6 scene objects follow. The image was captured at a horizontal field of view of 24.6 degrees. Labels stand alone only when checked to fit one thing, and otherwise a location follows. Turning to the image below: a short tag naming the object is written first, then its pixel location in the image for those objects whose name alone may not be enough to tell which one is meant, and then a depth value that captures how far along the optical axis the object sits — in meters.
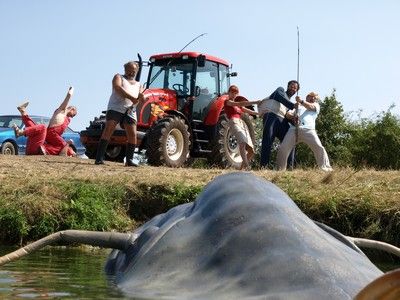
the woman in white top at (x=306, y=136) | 13.44
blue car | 23.58
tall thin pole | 13.35
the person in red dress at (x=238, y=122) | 14.17
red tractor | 16.25
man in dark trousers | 13.20
